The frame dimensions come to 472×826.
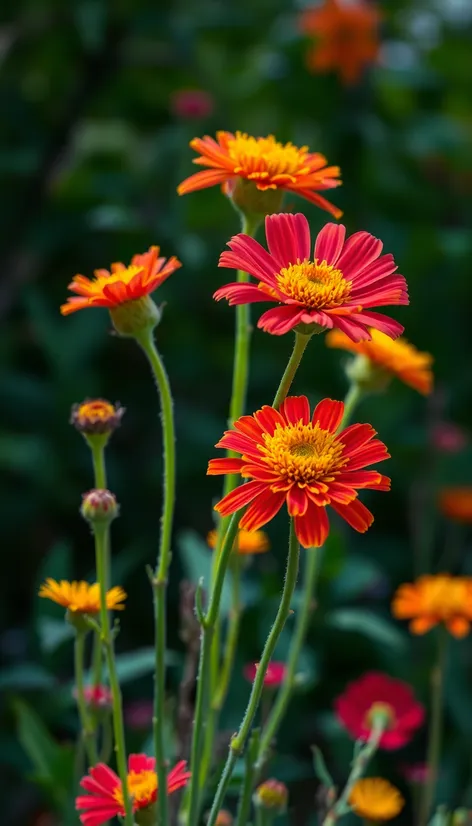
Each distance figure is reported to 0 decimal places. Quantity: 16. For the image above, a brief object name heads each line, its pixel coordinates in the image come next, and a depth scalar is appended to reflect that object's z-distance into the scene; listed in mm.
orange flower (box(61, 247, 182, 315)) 817
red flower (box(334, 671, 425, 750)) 994
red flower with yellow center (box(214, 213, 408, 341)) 774
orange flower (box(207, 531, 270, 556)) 946
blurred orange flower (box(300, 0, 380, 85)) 1852
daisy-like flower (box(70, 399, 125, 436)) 849
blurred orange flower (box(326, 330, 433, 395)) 944
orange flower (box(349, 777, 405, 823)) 931
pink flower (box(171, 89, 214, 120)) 1580
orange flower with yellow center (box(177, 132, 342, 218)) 836
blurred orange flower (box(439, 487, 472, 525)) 1521
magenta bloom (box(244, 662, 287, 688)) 969
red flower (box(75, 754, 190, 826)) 817
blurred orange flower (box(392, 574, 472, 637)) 1038
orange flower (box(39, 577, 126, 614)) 858
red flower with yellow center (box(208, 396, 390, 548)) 771
